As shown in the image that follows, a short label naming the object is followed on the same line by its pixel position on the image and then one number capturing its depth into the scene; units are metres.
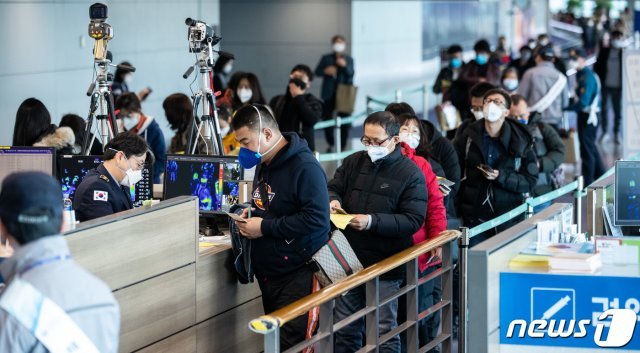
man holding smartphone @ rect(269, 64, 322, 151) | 10.80
